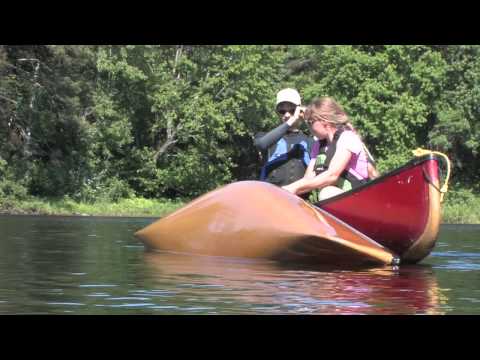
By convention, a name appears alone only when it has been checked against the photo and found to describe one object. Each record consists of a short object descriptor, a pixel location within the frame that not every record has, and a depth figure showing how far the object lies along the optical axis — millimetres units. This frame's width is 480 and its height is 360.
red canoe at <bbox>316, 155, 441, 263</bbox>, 10742
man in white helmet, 11922
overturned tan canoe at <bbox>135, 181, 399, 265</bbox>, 10781
